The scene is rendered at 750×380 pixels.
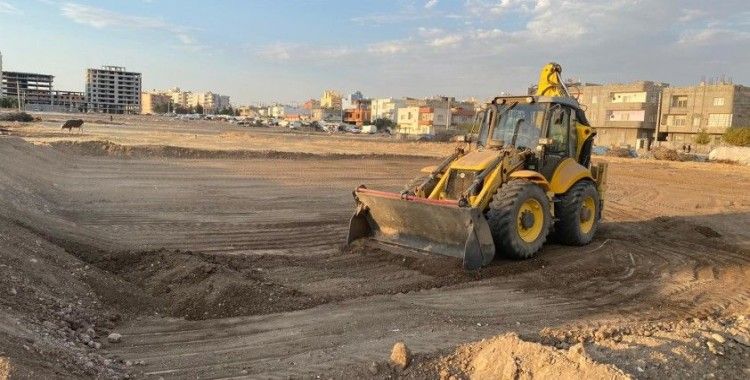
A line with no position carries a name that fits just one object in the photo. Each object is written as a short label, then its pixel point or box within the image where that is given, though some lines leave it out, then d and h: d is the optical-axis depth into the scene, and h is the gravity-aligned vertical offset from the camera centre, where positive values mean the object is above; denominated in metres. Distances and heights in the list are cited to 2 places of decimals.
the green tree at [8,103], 121.28 +0.86
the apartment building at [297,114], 185.75 +1.78
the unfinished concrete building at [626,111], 75.25 +3.10
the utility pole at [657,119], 70.36 +2.04
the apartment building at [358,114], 147.12 +2.20
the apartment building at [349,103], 184.80 +6.32
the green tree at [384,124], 124.50 -0.04
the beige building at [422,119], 105.62 +1.18
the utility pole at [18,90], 112.31 +4.04
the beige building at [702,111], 65.94 +3.20
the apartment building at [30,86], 154.75 +5.85
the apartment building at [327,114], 167.30 +2.07
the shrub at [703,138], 60.84 +0.01
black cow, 40.81 -1.00
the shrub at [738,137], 50.06 +0.25
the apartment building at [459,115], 90.19 +1.94
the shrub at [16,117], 56.96 -0.97
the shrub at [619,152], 43.08 -1.34
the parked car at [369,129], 99.53 -1.04
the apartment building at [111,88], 167.38 +6.80
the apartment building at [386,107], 151.62 +4.45
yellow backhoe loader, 8.54 -1.05
